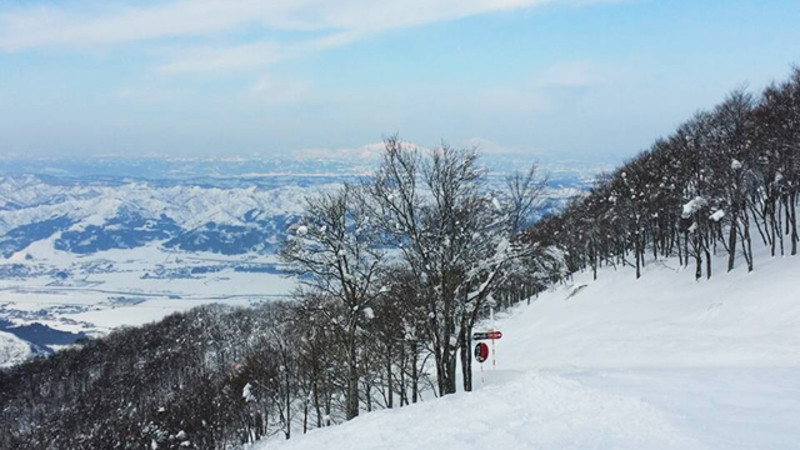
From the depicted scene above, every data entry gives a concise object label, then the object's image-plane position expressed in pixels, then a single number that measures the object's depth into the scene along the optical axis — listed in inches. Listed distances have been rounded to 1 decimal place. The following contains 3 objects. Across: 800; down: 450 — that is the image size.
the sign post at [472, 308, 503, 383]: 733.3
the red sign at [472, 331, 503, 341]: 733.0
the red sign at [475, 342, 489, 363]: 767.1
